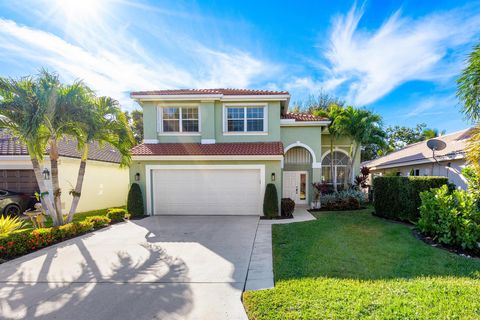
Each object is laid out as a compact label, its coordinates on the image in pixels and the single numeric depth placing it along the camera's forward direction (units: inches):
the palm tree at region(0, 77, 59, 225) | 293.9
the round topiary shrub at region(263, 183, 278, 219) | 434.6
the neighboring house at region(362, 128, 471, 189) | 446.6
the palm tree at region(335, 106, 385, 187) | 546.6
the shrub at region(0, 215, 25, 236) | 289.0
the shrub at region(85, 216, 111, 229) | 377.0
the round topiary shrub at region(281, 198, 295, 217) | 444.8
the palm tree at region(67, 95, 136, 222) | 349.4
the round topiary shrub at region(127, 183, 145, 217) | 454.3
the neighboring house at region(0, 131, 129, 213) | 473.4
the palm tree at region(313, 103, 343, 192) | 579.5
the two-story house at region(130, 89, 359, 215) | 459.2
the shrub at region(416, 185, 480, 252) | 238.2
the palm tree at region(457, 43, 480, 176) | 268.7
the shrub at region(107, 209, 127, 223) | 423.8
